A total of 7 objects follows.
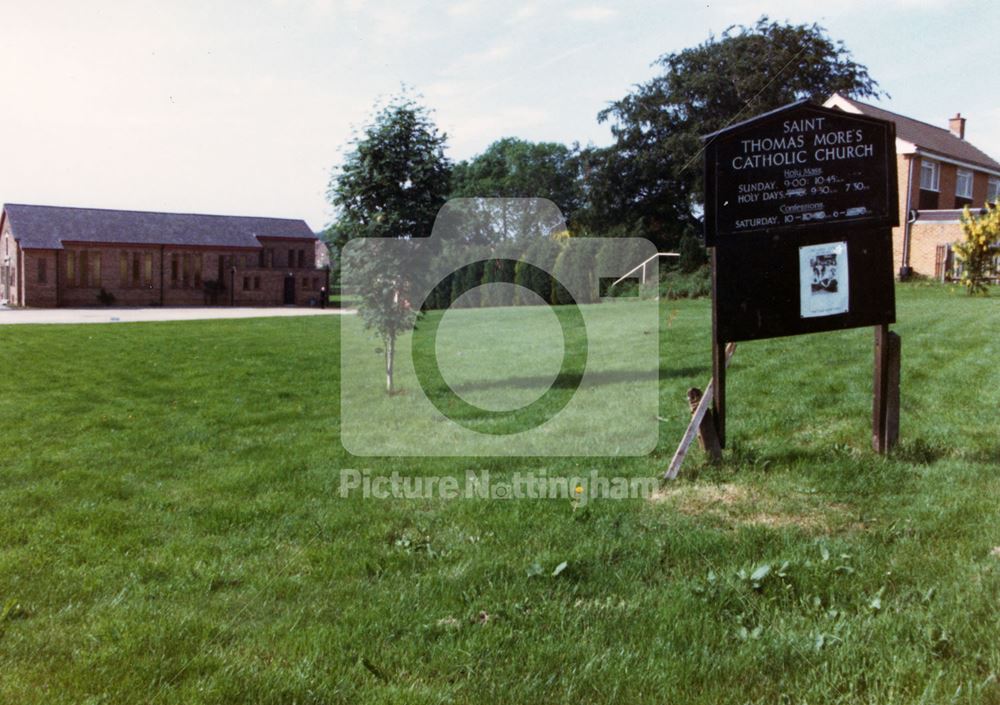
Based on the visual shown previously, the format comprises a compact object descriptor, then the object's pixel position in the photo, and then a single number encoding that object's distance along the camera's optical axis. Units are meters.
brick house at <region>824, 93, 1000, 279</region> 33.91
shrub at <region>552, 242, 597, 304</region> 28.48
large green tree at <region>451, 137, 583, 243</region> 43.81
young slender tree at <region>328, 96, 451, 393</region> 12.09
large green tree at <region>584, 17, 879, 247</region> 36.78
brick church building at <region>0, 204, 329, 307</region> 45.78
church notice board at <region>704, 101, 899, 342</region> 6.73
